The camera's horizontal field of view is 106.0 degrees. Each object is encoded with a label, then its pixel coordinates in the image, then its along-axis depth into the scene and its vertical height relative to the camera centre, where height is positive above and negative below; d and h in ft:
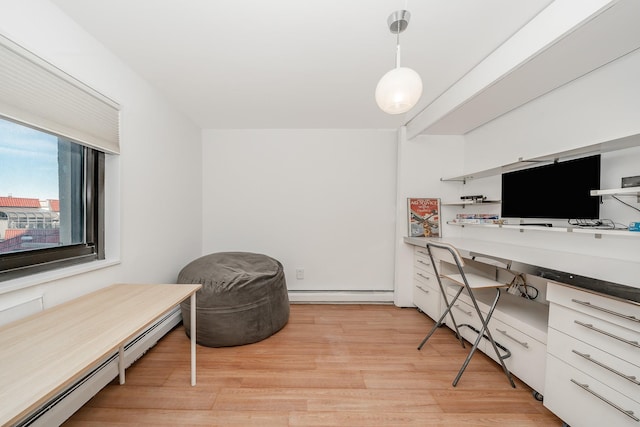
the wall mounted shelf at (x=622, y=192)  4.20 +0.41
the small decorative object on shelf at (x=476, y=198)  8.35 +0.50
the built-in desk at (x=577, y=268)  3.60 -1.04
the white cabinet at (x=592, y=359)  3.54 -2.36
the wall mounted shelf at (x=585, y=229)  4.30 -0.34
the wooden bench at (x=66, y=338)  2.28 -1.76
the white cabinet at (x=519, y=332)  5.00 -2.76
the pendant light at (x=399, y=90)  3.75 +1.92
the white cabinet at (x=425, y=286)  8.32 -2.77
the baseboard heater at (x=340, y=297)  10.47 -3.76
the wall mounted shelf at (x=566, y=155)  4.61 +1.38
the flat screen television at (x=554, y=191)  5.22 +0.57
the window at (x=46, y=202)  4.28 +0.11
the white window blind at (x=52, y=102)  3.81 +1.98
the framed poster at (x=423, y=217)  9.83 -0.22
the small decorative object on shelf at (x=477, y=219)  7.93 -0.23
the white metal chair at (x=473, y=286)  5.41 -1.77
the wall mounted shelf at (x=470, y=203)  8.23 +0.35
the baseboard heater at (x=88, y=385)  4.16 -3.62
